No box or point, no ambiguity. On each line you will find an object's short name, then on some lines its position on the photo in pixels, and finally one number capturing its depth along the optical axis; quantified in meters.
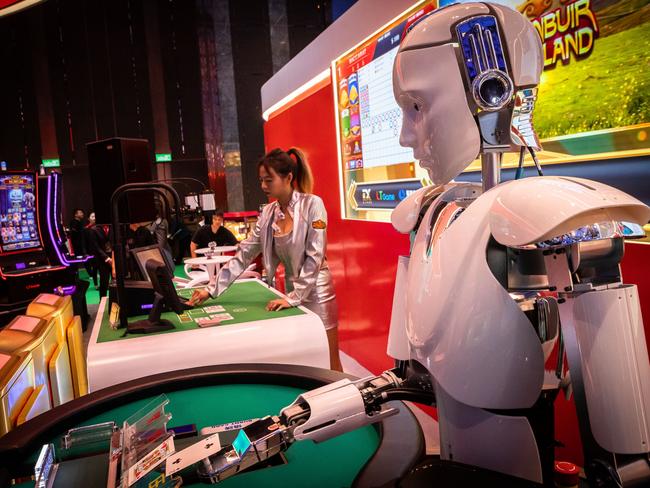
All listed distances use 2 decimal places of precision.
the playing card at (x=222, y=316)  2.08
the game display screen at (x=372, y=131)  3.11
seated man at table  6.20
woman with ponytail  2.60
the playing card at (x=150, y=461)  0.83
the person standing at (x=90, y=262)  6.46
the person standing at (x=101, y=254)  5.72
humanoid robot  0.80
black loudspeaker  3.47
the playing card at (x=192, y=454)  0.83
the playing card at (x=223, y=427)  1.21
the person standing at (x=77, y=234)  9.88
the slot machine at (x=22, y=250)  4.94
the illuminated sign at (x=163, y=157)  11.21
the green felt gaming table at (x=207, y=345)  1.74
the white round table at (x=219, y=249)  5.53
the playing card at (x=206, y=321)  1.99
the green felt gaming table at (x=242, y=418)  0.98
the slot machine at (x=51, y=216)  5.47
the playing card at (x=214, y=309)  2.27
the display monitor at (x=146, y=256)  2.19
